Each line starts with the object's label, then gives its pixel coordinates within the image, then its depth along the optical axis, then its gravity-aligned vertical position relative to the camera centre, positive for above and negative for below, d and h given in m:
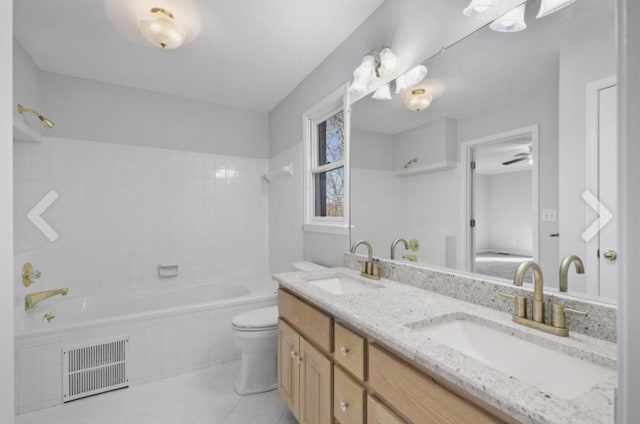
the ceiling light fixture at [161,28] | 1.80 +1.16
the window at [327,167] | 2.22 +0.38
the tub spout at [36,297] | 2.04 -0.60
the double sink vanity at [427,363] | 0.61 -0.42
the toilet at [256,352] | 1.96 -0.96
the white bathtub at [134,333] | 1.83 -0.87
